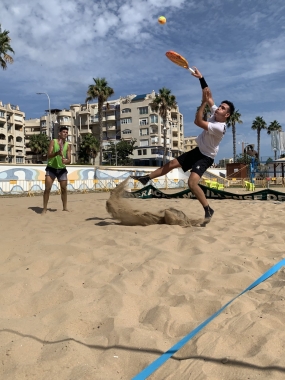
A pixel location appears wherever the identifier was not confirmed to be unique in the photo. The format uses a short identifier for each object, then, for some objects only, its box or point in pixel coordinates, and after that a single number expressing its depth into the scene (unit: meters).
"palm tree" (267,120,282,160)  68.88
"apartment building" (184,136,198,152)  129.81
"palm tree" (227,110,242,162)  59.61
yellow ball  5.95
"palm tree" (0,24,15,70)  27.73
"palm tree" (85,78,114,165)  44.88
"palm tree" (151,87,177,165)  51.00
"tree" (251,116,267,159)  67.31
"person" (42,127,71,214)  6.83
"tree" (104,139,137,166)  73.56
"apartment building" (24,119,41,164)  87.98
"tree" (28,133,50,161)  66.06
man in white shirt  4.98
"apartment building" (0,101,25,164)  69.69
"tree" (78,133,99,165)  64.69
